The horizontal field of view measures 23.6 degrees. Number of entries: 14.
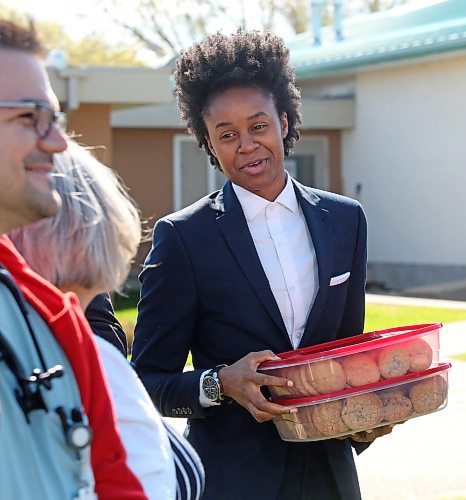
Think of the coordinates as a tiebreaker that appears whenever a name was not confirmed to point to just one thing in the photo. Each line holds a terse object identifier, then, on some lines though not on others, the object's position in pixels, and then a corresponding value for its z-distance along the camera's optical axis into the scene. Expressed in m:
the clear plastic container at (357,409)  3.09
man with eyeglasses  1.86
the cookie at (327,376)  3.06
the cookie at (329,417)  3.09
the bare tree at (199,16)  35.91
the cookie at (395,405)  3.15
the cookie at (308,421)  3.10
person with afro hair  3.40
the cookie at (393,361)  3.13
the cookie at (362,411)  3.10
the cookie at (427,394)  3.21
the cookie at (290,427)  3.12
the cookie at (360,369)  3.10
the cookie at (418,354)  3.19
